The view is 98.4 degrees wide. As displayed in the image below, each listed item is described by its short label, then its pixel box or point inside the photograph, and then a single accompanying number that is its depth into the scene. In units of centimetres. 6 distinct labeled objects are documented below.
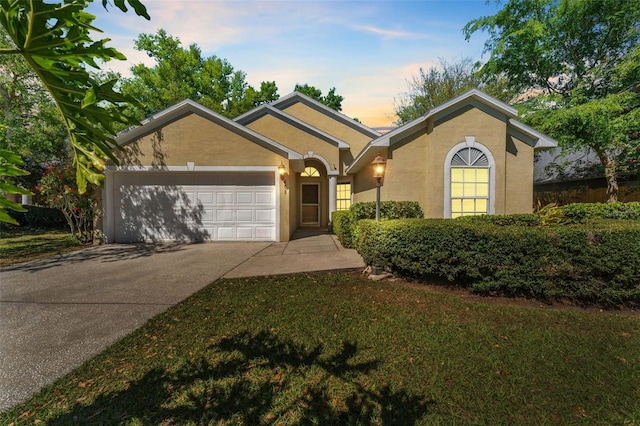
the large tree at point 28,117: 1508
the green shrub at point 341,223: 924
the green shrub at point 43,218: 1576
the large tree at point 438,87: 2253
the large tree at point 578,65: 1231
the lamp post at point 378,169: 707
